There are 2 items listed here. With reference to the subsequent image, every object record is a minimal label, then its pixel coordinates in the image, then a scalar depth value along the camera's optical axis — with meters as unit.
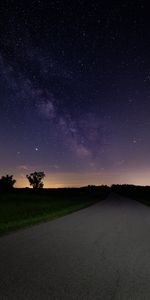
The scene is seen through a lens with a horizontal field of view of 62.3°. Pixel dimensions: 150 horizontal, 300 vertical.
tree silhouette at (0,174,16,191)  59.72
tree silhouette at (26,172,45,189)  74.57
